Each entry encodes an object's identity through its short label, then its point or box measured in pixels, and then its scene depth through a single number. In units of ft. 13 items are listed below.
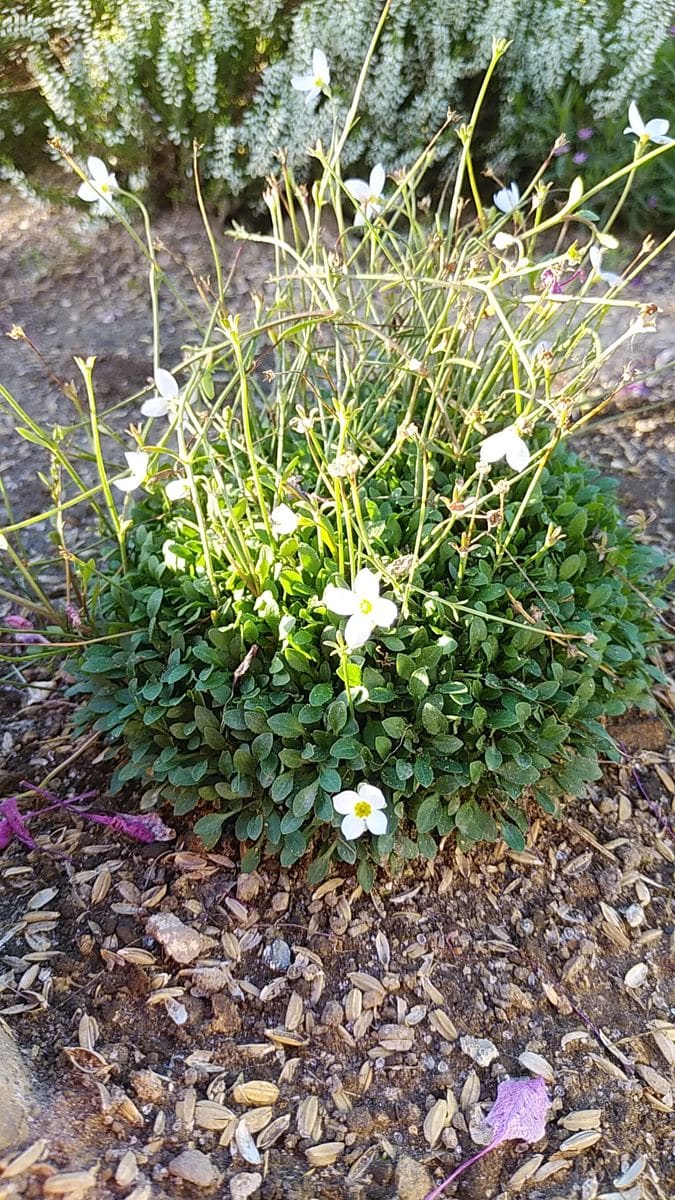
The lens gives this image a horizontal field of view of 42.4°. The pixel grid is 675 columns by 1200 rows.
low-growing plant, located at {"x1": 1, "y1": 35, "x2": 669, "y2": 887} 0.53
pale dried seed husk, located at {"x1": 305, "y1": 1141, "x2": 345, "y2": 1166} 0.45
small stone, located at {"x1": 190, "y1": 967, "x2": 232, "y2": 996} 0.52
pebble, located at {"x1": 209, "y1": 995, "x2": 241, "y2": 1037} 0.50
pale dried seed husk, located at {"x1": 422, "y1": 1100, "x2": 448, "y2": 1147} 0.47
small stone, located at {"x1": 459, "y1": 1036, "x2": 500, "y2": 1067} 0.51
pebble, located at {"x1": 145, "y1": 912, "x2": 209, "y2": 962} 0.53
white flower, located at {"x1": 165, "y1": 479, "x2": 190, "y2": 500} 0.55
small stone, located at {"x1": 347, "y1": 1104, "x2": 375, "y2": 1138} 0.47
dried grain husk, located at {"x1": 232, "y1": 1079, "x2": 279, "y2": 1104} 0.47
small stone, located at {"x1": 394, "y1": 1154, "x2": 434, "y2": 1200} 0.44
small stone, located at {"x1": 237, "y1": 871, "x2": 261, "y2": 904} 0.56
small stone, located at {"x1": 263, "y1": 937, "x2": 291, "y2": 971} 0.54
